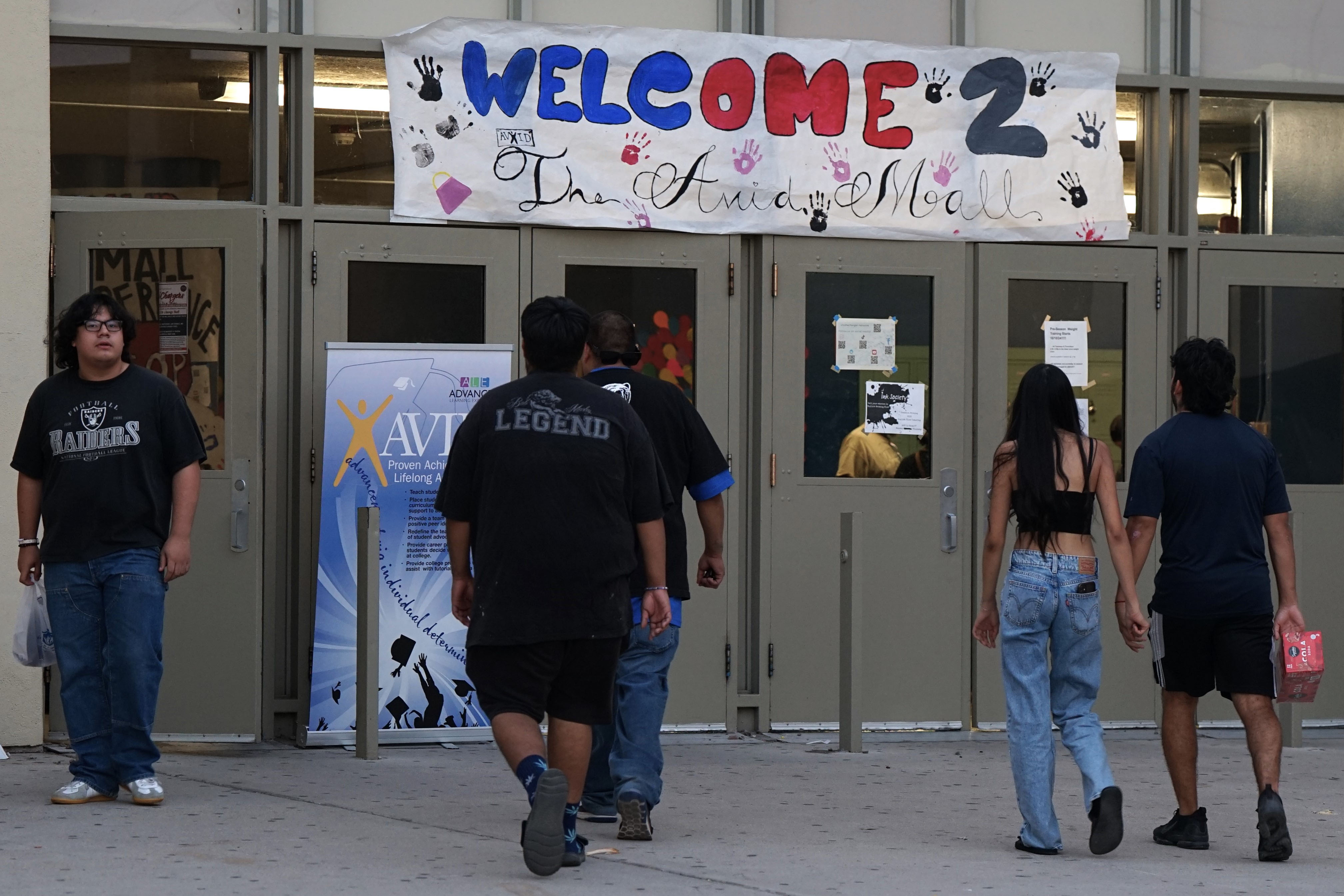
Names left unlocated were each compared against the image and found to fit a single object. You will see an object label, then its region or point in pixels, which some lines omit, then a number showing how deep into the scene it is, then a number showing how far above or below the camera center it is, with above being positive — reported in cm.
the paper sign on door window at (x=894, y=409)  1809 +0
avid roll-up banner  1634 -60
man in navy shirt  1191 -51
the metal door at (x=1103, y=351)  1834 +30
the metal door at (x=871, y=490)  1784 -41
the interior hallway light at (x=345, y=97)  1708 +148
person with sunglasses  1215 -49
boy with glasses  1279 -42
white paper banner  1709 +136
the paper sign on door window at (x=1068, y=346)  1853 +33
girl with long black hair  1156 -60
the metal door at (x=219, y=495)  1645 -41
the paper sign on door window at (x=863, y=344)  1806 +33
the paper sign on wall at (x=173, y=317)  1664 +42
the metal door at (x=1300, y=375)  1878 +19
